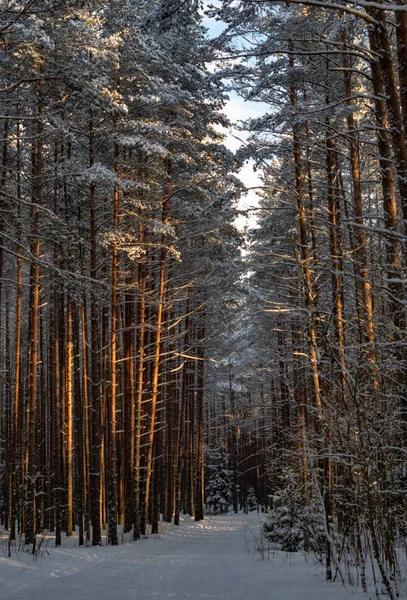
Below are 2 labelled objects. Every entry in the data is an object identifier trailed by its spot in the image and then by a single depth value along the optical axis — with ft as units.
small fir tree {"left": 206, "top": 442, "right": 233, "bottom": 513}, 139.33
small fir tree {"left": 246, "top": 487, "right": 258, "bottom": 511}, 143.64
